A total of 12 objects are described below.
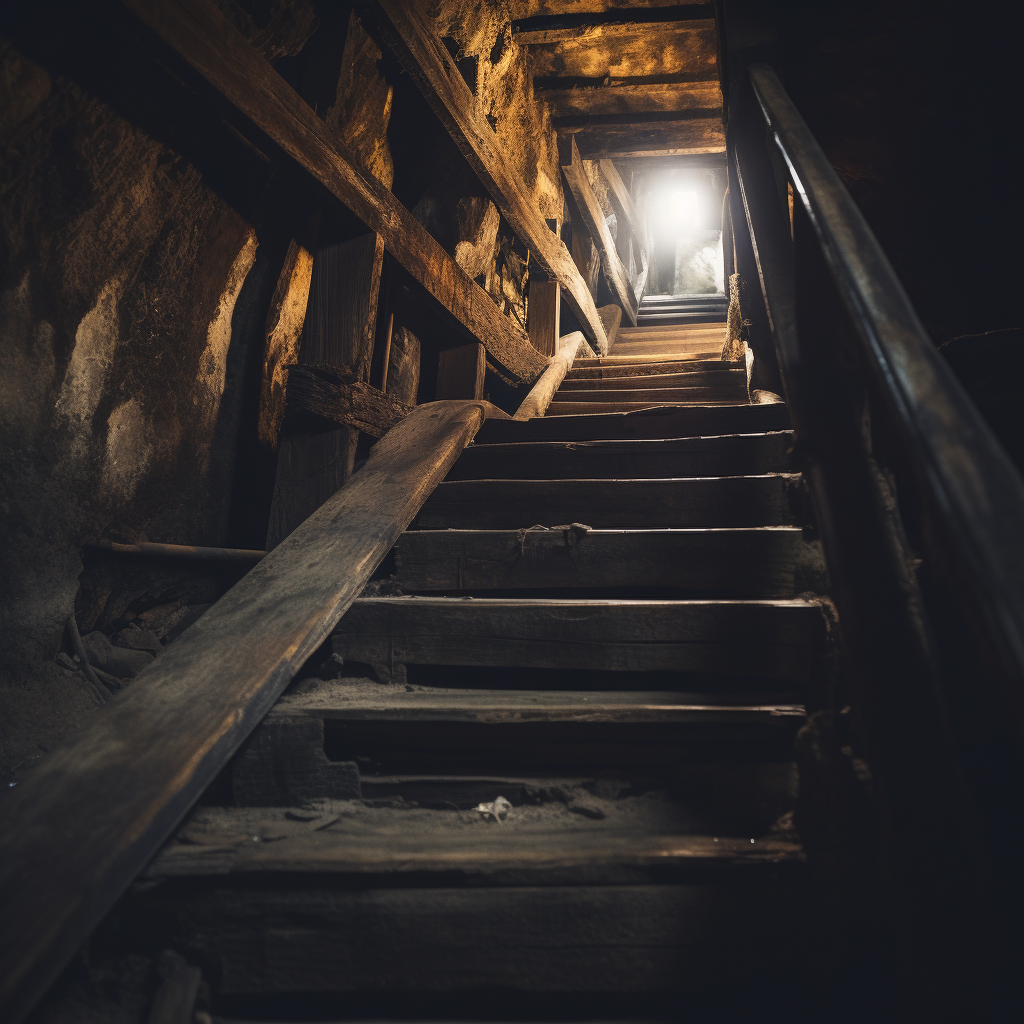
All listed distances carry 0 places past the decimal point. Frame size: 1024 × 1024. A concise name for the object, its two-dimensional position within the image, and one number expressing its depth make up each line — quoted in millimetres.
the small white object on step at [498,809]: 1188
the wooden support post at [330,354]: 2639
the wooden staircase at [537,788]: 971
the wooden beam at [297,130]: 2064
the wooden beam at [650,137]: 6711
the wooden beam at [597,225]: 6656
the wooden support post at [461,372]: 4098
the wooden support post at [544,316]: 5598
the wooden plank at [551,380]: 4012
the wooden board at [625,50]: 5305
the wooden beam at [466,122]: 3281
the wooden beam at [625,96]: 5941
